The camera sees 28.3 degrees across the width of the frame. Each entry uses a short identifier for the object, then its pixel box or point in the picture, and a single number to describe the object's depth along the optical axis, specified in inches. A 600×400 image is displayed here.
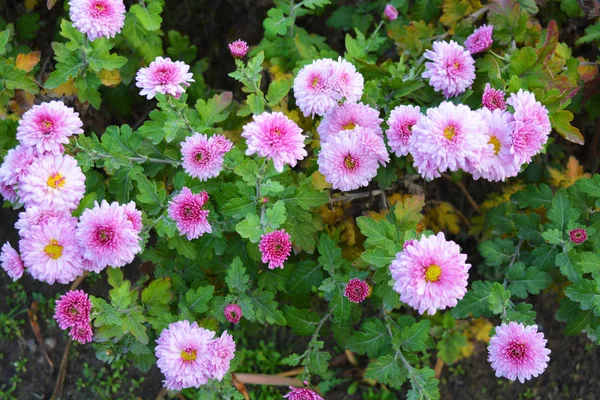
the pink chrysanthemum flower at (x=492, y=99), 37.0
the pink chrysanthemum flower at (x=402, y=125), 36.9
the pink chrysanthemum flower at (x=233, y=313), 37.4
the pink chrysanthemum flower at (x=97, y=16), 37.5
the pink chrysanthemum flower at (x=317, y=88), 37.1
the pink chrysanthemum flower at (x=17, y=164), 36.5
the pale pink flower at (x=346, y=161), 36.5
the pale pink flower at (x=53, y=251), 35.6
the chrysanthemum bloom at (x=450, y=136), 35.2
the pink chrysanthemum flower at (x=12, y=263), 37.2
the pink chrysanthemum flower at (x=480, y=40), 39.2
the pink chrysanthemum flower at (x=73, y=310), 36.2
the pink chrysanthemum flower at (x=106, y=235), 35.1
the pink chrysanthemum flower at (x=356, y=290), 37.7
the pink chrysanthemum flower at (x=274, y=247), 36.0
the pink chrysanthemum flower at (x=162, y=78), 36.9
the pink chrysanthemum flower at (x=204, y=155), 36.6
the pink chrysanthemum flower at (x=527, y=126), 36.1
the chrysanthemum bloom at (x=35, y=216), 35.8
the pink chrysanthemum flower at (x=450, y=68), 38.0
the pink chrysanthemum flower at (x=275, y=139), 35.5
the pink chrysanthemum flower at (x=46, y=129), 36.4
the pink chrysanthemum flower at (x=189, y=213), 36.3
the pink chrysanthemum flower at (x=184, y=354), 36.2
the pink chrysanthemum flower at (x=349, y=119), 37.5
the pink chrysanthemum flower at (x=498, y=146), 36.2
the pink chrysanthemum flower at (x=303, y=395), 37.7
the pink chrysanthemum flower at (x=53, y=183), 35.7
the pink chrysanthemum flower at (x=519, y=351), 36.2
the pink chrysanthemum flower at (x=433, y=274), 34.5
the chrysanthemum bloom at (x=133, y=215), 35.8
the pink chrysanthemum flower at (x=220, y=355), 36.3
